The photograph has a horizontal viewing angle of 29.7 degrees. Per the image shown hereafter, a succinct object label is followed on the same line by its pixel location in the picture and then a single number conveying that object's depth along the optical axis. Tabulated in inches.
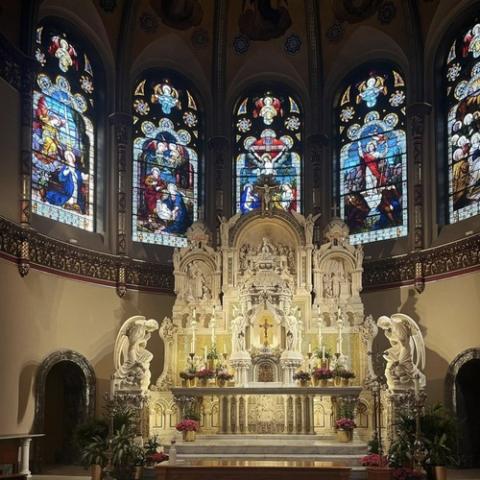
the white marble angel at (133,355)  883.4
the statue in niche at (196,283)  986.7
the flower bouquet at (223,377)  898.1
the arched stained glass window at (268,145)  1114.7
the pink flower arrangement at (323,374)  881.5
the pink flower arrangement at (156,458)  746.8
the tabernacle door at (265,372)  917.1
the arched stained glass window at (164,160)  1080.2
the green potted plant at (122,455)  719.1
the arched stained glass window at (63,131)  958.4
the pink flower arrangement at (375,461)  716.7
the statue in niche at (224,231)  989.2
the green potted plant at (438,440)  716.7
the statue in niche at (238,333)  923.4
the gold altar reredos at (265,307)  912.9
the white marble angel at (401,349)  860.6
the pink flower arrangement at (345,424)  834.8
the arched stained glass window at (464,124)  956.6
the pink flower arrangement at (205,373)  896.9
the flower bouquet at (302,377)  885.8
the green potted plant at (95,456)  726.5
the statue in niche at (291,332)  919.0
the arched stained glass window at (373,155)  1050.7
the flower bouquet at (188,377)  900.0
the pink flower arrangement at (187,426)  846.5
